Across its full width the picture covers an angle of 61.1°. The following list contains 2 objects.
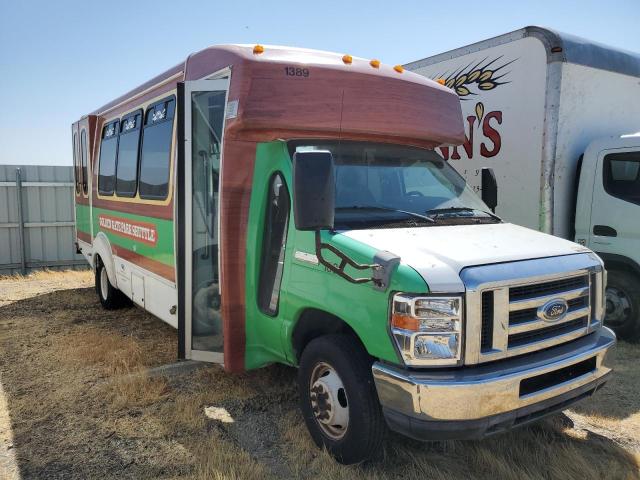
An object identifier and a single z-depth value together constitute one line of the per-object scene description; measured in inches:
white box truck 233.9
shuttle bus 114.3
